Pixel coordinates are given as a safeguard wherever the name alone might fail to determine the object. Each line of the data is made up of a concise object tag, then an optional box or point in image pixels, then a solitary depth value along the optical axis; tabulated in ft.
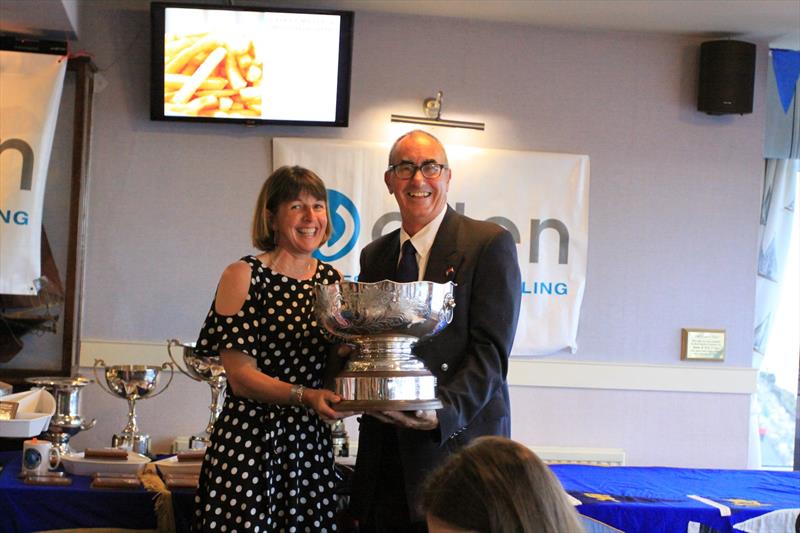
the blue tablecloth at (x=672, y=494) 9.64
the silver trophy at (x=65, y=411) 10.44
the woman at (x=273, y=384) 7.66
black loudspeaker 15.97
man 7.43
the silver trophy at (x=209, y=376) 11.12
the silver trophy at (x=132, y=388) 11.00
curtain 17.07
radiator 16.19
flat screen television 14.71
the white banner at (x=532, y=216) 15.84
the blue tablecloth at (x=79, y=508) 8.75
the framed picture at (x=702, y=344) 16.56
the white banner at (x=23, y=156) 14.39
